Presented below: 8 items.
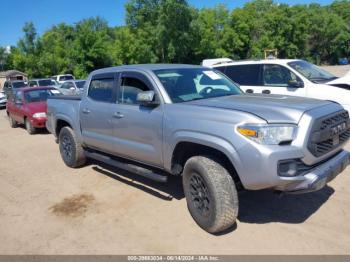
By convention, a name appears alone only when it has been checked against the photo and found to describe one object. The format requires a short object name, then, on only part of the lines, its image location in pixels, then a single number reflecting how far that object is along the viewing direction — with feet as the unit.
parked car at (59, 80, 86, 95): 66.95
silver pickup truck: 10.84
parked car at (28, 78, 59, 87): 82.08
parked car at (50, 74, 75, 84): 99.61
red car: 35.60
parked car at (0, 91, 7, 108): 73.47
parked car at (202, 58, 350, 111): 24.61
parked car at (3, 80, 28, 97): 87.97
